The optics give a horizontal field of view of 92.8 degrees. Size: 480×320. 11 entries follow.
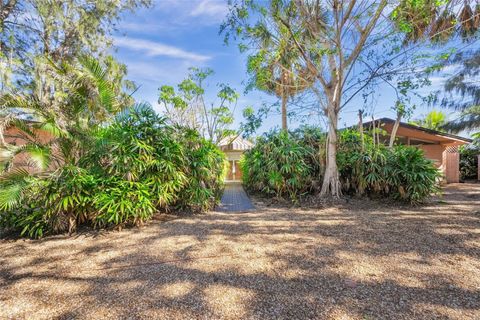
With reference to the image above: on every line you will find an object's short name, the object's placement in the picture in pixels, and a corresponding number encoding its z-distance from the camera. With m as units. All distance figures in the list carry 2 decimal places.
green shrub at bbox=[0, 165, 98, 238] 3.88
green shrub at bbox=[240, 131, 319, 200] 6.77
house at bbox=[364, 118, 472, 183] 10.35
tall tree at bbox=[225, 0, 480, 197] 5.81
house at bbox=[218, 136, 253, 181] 18.59
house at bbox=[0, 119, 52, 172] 3.78
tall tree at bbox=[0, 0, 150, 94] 8.80
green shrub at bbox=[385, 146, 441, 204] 5.82
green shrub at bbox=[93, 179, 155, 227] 4.06
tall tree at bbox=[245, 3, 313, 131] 6.59
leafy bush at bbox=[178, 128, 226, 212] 5.49
